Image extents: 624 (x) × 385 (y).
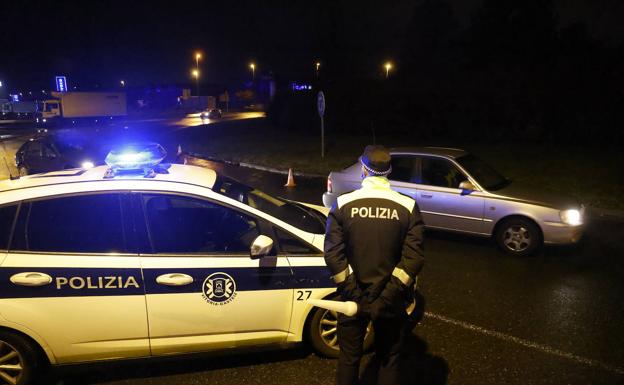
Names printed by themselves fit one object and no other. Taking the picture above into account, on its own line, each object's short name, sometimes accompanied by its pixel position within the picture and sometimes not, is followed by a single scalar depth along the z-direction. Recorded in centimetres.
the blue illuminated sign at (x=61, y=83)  5328
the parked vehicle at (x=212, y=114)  5060
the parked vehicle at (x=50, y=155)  1105
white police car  326
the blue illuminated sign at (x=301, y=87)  2908
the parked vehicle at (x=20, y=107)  6194
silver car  643
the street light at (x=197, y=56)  6349
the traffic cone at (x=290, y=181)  1253
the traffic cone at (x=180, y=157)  1697
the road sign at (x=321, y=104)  1529
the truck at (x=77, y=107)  4159
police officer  273
